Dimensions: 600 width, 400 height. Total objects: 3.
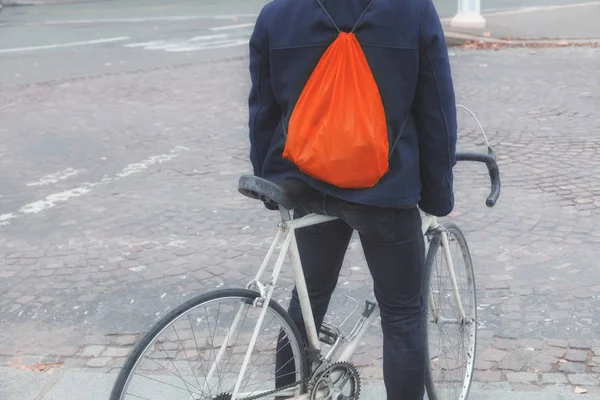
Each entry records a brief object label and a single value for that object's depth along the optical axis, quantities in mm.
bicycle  2527
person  2480
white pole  14952
